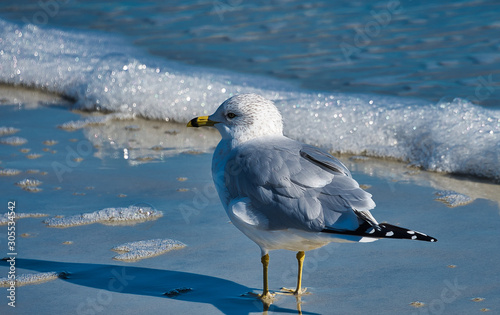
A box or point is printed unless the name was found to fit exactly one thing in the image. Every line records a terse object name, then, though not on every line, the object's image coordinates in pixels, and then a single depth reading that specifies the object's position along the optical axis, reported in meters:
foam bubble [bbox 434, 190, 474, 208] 9.28
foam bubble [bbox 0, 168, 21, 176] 10.50
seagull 5.94
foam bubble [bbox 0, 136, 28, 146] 12.07
